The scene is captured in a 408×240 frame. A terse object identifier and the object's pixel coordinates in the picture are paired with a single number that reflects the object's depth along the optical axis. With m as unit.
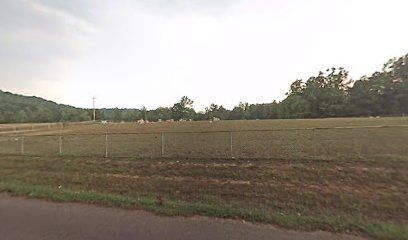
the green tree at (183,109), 136.38
